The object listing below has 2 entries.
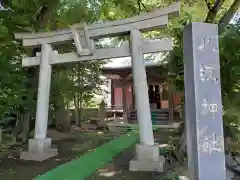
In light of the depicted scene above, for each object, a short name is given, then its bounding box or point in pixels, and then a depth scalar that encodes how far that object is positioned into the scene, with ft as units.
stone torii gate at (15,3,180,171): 13.18
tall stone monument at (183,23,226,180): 7.27
